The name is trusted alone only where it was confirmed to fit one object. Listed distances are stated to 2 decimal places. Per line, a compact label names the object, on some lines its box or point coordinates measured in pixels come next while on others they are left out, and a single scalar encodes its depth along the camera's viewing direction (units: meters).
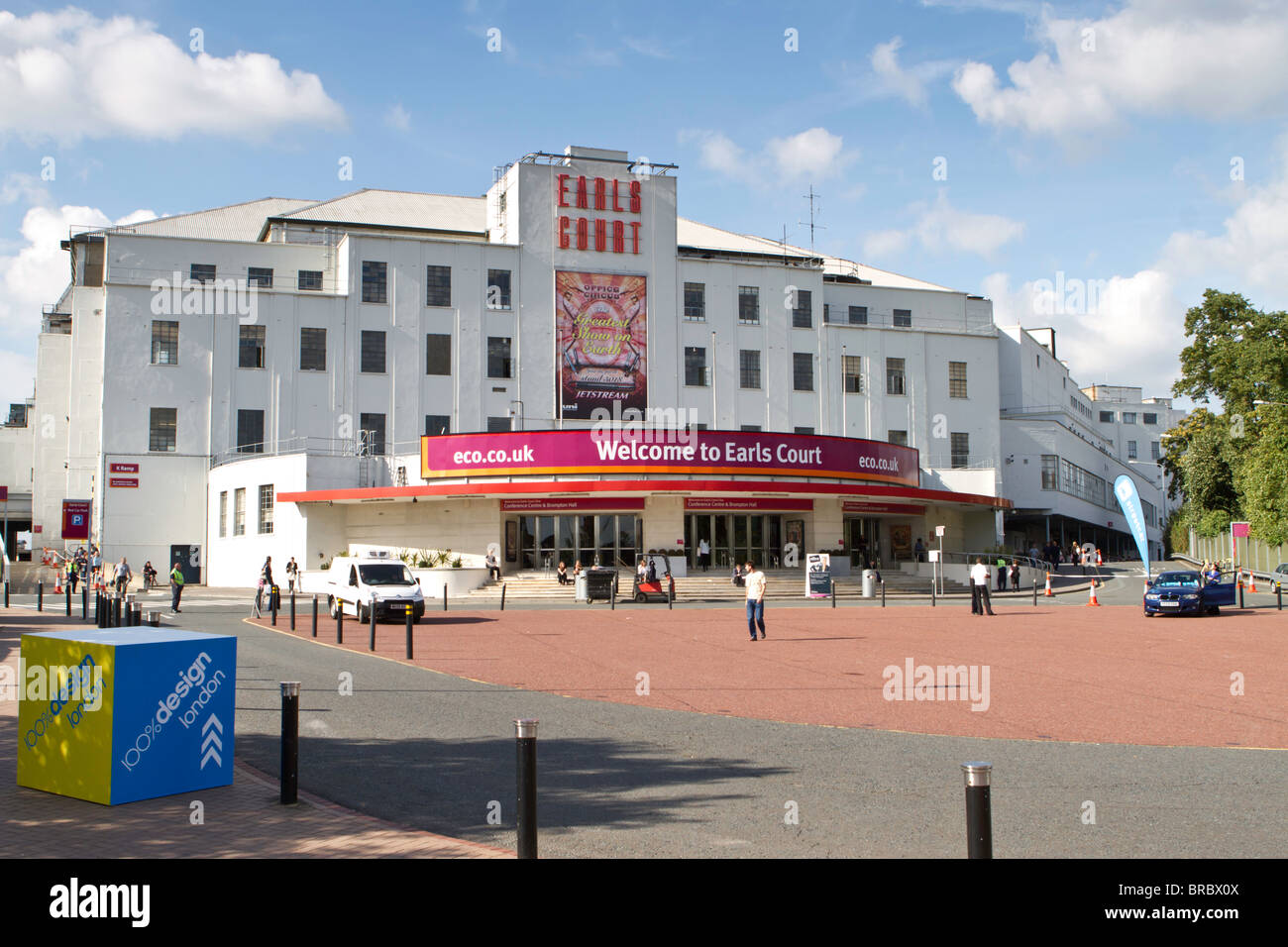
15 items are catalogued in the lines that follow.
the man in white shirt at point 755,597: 21.98
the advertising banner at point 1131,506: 36.31
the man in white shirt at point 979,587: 30.48
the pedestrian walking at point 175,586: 30.28
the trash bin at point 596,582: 35.38
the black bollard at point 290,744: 8.23
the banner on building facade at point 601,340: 53.75
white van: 27.59
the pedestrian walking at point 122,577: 35.35
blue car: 29.83
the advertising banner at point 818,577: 38.72
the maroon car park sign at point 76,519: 35.62
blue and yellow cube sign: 8.24
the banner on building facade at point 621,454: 41.69
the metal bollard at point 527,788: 6.34
